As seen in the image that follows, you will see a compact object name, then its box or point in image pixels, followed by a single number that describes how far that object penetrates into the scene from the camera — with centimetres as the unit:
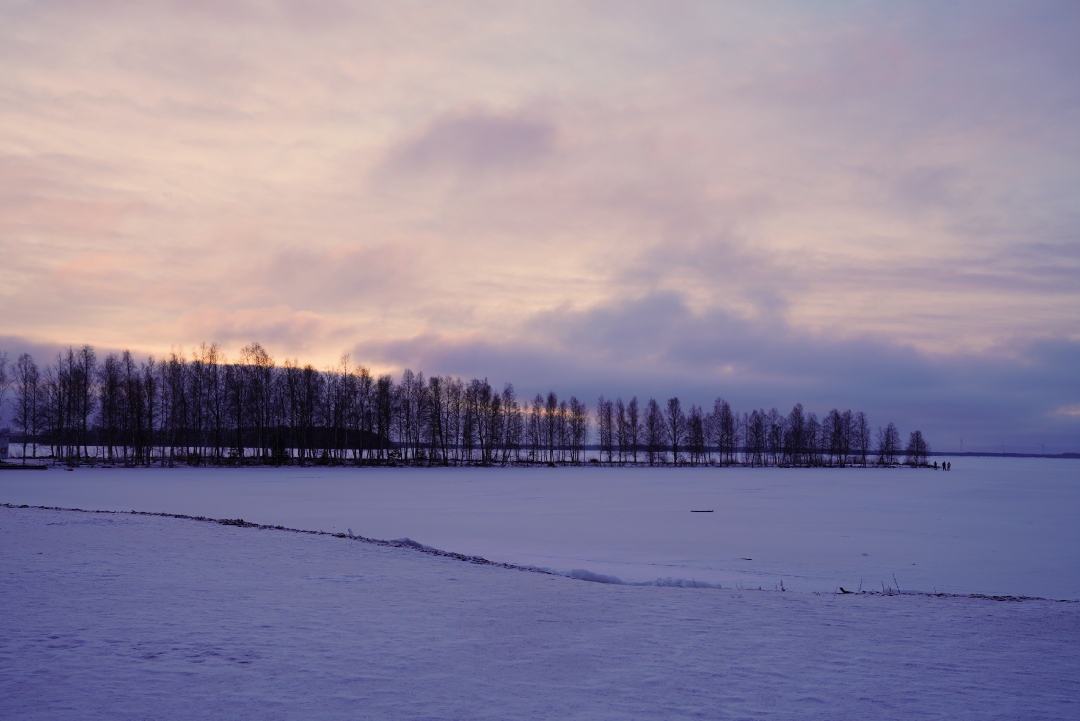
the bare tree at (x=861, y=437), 13306
